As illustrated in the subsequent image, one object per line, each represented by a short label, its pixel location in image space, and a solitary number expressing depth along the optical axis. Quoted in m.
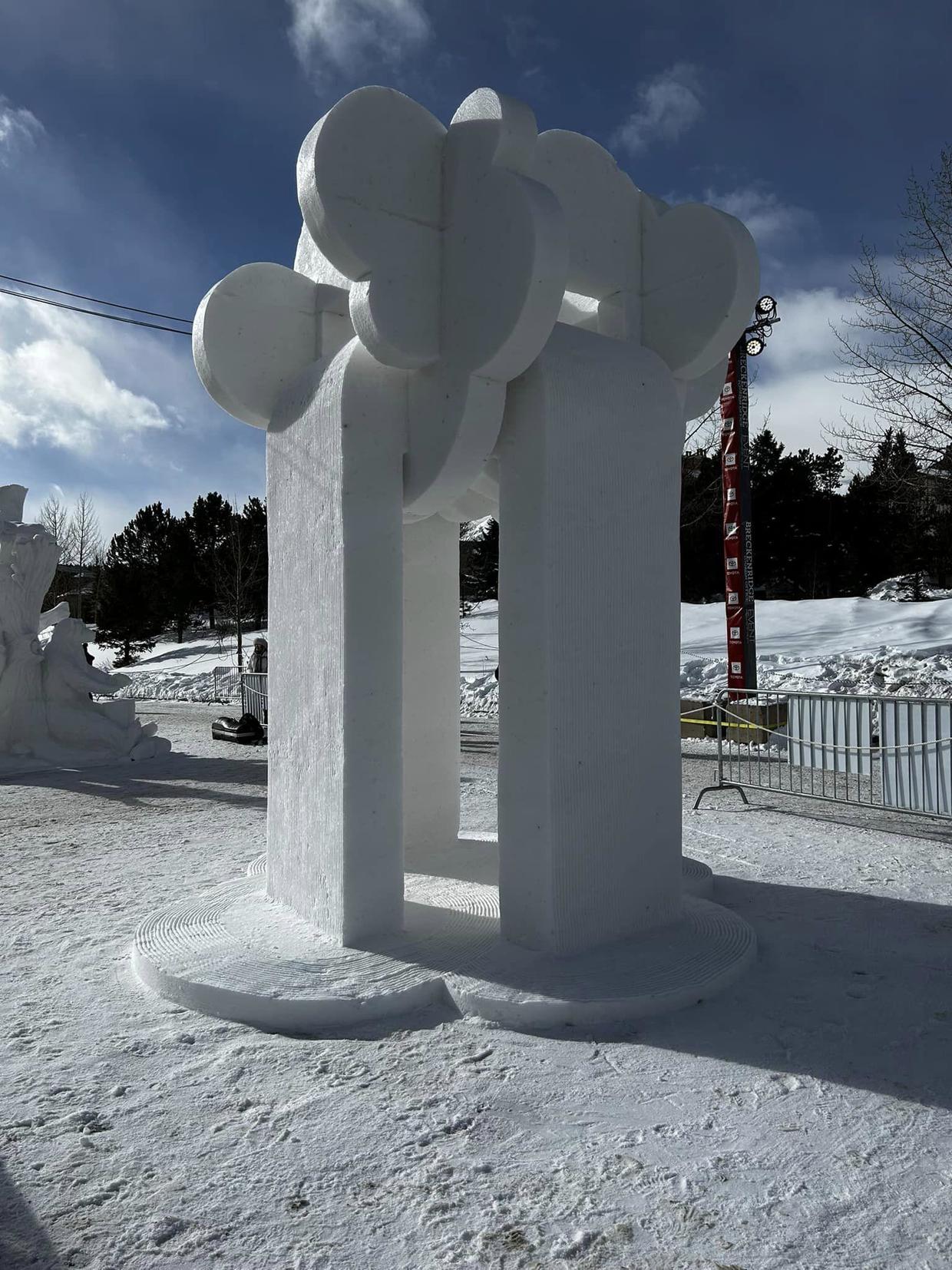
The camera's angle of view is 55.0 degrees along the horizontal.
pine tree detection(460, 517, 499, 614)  37.38
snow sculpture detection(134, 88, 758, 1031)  4.04
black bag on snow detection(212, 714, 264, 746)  14.90
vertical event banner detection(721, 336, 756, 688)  14.34
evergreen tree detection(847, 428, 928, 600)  32.41
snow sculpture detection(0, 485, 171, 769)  12.80
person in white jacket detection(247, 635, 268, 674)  21.44
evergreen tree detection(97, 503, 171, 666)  41.09
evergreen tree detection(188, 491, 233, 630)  41.97
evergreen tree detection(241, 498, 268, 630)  40.12
